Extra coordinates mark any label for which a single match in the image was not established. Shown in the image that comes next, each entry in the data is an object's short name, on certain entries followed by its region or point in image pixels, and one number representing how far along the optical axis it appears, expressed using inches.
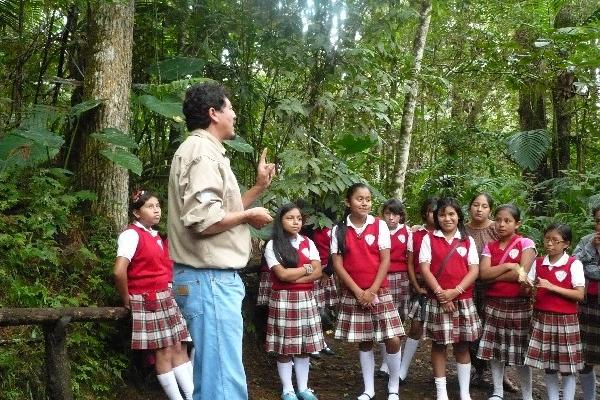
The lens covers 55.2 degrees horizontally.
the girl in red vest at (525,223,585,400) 161.2
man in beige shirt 92.8
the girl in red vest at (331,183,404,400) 181.2
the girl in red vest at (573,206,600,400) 167.0
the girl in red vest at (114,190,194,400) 157.6
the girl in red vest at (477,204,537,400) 174.7
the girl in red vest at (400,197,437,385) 198.8
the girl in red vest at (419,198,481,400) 177.0
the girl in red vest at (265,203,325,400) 182.1
